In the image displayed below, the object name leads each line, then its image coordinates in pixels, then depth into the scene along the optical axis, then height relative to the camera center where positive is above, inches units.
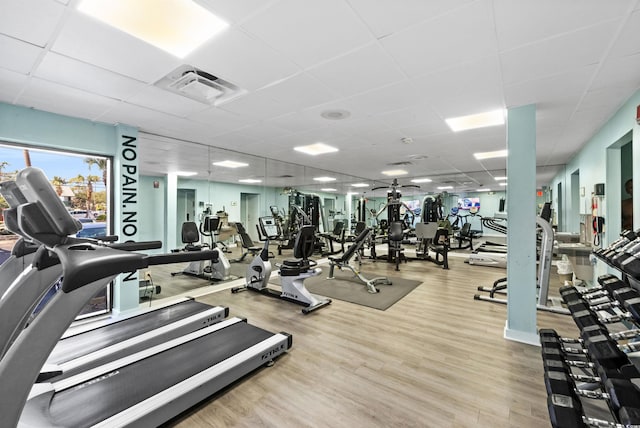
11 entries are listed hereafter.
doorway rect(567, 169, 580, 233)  244.5 +12.5
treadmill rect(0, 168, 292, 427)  36.8 -44.6
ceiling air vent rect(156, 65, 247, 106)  93.6 +47.6
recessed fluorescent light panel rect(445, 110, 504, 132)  134.4 +48.8
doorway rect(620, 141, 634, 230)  134.8 +13.8
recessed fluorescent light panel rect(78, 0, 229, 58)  62.5 +47.5
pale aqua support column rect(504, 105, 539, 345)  110.1 -9.0
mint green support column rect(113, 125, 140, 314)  142.4 +6.0
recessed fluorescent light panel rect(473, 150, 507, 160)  212.8 +48.1
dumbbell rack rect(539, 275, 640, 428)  50.4 -33.9
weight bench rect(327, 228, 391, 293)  176.4 -30.0
